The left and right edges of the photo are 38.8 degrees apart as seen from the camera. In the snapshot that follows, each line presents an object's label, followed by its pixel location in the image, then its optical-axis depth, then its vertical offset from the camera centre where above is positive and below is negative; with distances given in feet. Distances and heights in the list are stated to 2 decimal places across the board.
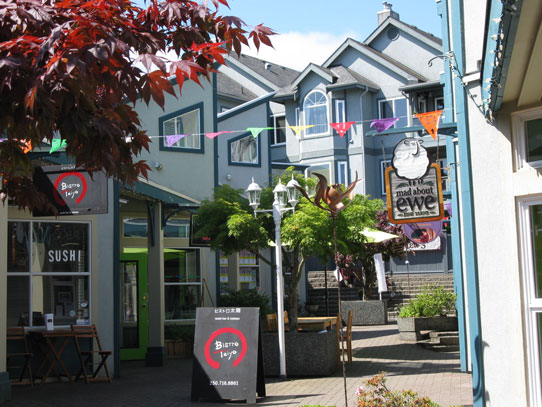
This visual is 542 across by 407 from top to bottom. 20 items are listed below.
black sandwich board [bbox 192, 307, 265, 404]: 36.11 -3.25
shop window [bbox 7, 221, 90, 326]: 44.57 +1.22
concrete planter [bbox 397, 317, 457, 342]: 62.39 -3.49
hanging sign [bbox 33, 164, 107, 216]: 39.52 +5.34
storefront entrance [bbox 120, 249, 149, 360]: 58.39 -1.19
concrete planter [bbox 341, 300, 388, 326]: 81.66 -3.01
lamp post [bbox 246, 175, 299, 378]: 43.45 +4.35
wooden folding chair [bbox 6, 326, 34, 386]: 42.83 -3.49
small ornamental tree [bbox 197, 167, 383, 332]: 46.24 +3.65
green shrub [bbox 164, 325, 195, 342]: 60.49 -3.45
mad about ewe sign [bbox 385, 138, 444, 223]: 34.91 +4.50
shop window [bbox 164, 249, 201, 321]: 64.75 +0.51
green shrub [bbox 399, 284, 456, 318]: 63.31 -1.97
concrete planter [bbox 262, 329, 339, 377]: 44.27 -3.94
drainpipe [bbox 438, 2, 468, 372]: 42.45 +4.44
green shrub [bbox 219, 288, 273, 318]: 65.36 -1.10
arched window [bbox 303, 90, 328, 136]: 117.50 +26.75
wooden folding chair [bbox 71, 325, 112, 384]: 44.10 -3.52
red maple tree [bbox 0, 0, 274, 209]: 16.35 +5.00
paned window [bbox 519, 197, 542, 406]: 22.49 -0.07
